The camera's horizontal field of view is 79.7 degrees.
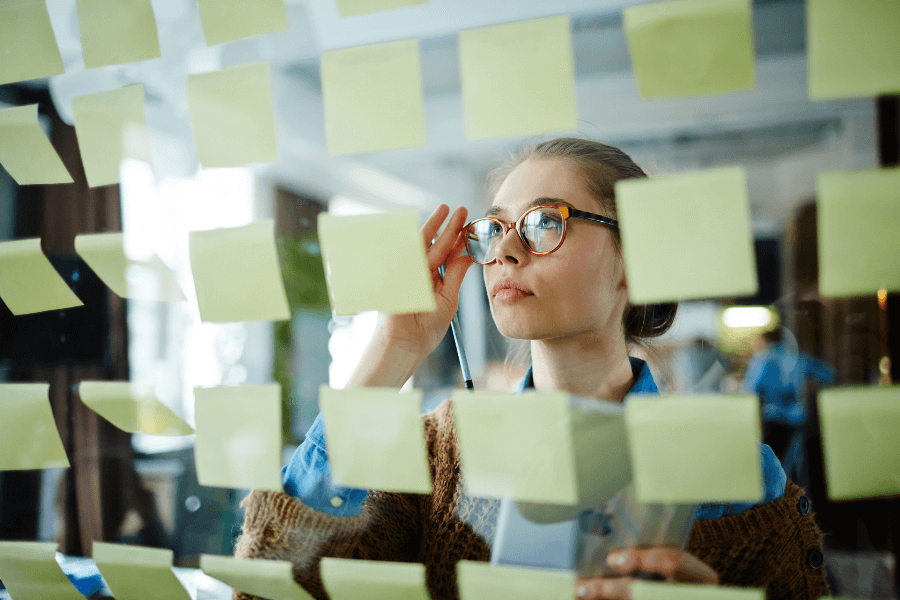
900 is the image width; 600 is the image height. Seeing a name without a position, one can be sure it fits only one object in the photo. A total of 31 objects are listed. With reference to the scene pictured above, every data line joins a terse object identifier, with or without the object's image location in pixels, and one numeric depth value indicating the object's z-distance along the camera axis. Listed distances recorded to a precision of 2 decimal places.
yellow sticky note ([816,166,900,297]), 0.33
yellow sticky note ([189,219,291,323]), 0.46
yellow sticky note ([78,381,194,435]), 0.54
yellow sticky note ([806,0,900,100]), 0.33
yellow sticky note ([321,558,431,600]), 0.43
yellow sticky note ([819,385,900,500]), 0.34
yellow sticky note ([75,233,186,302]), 0.52
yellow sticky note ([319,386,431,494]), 0.42
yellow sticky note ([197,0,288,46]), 0.47
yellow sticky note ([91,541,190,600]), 0.51
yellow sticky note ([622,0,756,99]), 0.35
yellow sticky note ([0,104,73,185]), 0.55
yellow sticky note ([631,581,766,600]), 0.36
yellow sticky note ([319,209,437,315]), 0.42
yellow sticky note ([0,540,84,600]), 0.56
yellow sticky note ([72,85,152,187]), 0.50
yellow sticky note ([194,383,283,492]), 0.46
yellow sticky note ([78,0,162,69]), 0.51
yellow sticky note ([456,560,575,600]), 0.41
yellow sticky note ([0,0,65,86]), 0.54
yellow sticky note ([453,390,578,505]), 0.40
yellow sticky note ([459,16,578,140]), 0.38
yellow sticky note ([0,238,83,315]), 0.56
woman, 0.56
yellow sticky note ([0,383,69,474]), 0.56
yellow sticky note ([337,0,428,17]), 0.43
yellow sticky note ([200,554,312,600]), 0.48
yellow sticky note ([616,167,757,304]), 0.34
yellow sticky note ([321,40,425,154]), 0.42
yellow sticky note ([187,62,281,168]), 0.46
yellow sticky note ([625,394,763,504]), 0.35
